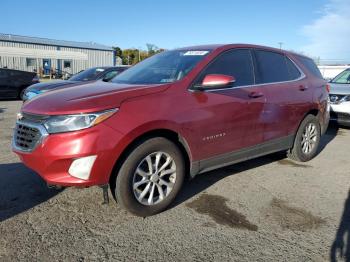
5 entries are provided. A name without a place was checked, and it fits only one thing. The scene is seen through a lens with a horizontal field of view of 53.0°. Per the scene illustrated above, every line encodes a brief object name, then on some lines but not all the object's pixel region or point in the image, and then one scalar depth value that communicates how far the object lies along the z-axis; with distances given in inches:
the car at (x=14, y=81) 571.8
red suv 122.2
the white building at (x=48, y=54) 1672.0
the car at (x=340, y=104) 318.9
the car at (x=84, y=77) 340.8
